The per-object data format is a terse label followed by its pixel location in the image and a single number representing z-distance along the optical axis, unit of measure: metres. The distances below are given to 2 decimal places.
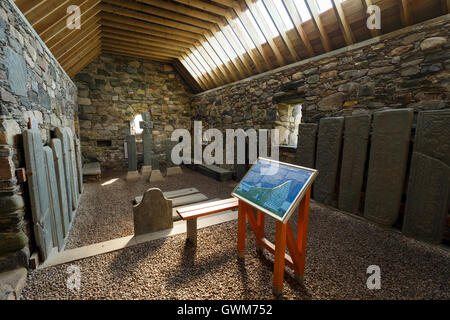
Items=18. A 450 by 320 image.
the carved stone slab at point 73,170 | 3.46
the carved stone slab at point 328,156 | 3.37
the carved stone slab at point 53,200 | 2.24
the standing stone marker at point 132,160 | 5.59
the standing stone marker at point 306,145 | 3.75
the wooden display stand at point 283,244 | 1.70
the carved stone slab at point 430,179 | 2.30
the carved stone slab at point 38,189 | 1.90
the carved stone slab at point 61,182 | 2.55
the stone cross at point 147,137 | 5.58
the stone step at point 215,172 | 5.61
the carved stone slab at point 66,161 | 3.02
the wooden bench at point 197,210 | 2.35
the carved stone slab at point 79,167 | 4.35
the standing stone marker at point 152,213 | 2.65
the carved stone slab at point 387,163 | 2.62
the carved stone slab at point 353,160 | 3.03
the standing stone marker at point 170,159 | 6.27
